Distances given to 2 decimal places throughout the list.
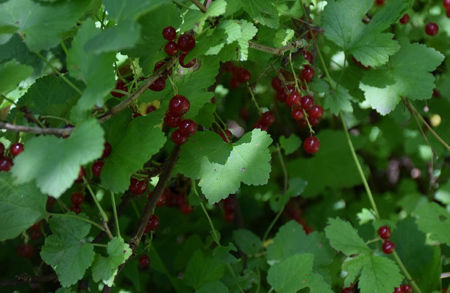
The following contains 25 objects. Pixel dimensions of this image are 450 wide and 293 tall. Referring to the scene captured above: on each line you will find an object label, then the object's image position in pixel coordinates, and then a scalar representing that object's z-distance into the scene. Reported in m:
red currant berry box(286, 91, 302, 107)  0.65
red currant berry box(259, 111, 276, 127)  0.68
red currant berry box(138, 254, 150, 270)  0.68
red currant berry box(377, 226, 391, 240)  0.66
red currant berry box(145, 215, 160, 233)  0.64
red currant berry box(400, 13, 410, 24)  0.73
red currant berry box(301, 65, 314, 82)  0.66
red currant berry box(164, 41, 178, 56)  0.59
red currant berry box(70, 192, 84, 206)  0.65
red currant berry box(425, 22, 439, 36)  0.74
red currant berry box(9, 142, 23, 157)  0.57
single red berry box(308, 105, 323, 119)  0.66
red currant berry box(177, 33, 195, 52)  0.58
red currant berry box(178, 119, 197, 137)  0.60
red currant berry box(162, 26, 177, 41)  0.59
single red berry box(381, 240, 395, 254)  0.66
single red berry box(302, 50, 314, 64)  0.66
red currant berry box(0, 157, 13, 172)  0.57
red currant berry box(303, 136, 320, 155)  0.67
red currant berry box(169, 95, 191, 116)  0.59
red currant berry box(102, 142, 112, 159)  0.58
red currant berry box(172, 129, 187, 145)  0.60
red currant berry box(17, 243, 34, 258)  0.69
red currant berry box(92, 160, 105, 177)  0.58
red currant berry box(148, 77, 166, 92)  0.60
